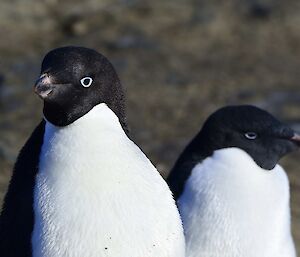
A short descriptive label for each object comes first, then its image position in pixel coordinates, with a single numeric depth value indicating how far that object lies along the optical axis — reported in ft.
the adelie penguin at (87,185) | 29.63
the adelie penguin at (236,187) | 37.93
